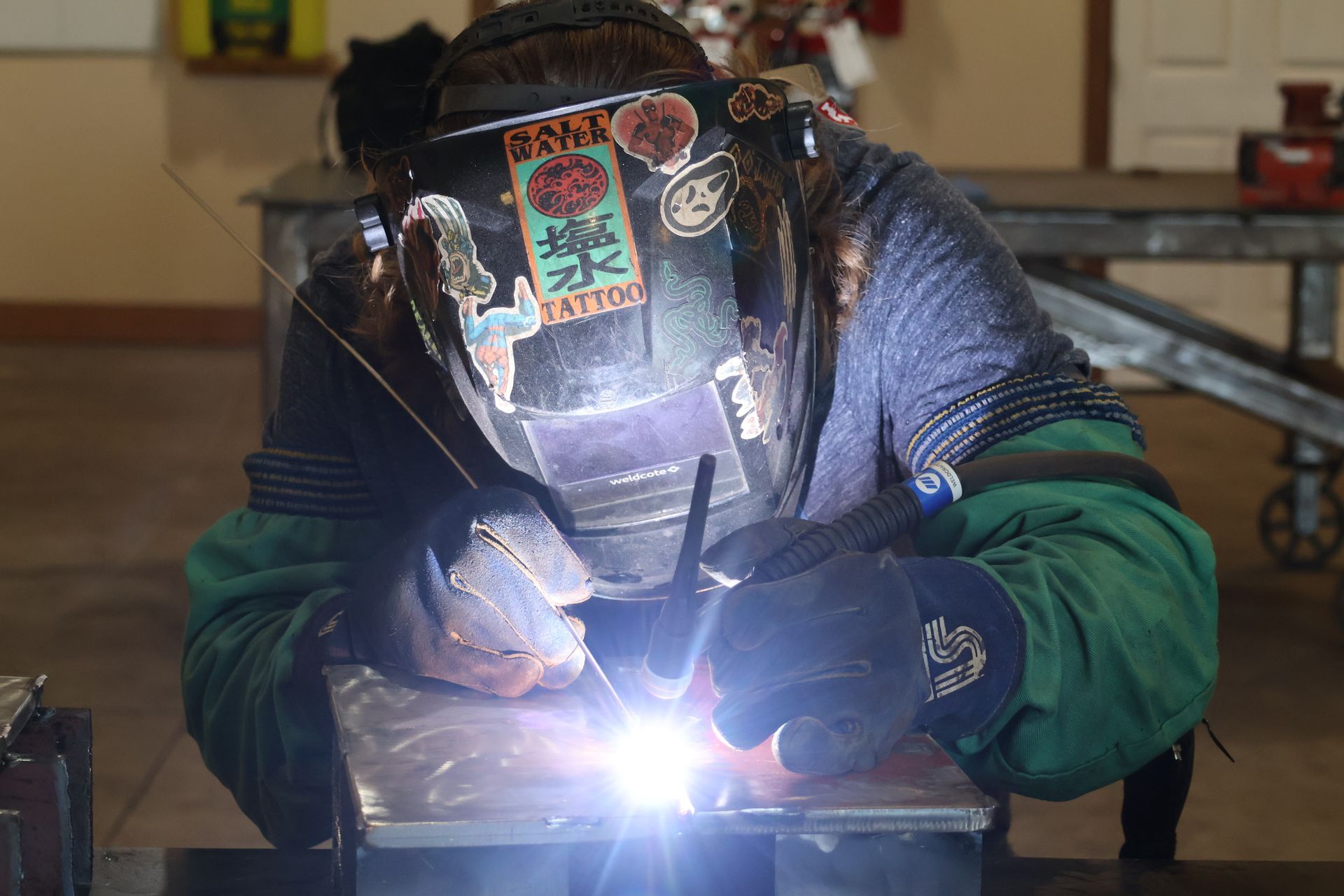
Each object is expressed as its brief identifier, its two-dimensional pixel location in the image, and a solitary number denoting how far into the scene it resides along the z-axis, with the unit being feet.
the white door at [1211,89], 28.95
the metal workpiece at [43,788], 6.30
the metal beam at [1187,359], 15.38
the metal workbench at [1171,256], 13.71
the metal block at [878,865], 6.14
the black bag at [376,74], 13.35
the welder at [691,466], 6.71
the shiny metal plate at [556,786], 6.07
